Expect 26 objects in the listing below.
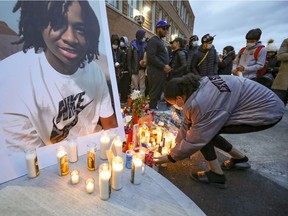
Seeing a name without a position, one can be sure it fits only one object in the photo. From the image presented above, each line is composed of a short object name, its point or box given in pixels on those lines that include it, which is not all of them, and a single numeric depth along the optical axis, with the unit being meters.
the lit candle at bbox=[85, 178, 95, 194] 1.10
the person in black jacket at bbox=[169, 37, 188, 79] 3.71
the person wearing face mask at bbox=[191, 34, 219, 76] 3.52
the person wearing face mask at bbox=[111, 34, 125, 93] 4.48
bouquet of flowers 2.02
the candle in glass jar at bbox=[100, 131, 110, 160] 1.45
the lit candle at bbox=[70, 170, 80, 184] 1.18
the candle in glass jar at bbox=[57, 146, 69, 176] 1.23
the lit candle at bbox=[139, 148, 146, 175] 1.31
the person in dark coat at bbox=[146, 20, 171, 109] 3.25
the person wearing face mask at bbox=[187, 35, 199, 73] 3.82
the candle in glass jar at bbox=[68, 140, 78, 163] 1.37
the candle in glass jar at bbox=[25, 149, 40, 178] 1.17
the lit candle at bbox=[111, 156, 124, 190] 1.12
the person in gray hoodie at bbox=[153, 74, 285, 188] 1.40
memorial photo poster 1.11
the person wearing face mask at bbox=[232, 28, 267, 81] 2.94
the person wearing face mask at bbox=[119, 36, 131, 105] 4.55
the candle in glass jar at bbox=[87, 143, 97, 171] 1.30
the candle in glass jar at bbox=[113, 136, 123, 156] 1.47
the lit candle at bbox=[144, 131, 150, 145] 2.06
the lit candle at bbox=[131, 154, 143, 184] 1.21
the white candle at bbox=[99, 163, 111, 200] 1.04
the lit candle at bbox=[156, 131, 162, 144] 2.19
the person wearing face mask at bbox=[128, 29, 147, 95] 4.21
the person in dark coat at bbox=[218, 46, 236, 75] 4.27
